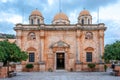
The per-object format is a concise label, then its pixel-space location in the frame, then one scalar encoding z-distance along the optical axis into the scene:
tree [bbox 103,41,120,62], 10.98
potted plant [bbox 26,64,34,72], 14.34
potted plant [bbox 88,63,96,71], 14.32
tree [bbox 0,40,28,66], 9.72
